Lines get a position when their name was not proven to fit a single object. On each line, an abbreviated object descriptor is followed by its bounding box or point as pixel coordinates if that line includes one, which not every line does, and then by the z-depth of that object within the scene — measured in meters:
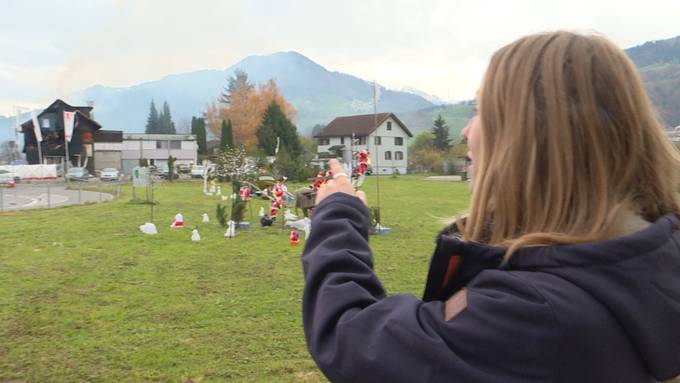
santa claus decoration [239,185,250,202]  11.72
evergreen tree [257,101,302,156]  39.84
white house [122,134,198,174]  56.53
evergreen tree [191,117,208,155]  58.47
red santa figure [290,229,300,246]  9.24
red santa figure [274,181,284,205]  10.75
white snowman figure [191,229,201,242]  9.73
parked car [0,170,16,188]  31.97
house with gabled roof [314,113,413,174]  51.12
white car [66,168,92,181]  38.84
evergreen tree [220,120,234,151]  39.51
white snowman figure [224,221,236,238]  10.30
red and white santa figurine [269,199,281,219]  10.75
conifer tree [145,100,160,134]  95.06
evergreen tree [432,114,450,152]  57.19
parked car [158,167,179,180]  36.08
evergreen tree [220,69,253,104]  81.88
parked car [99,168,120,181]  39.71
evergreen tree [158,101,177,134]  94.88
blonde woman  0.84
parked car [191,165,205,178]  38.52
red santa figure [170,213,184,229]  11.26
